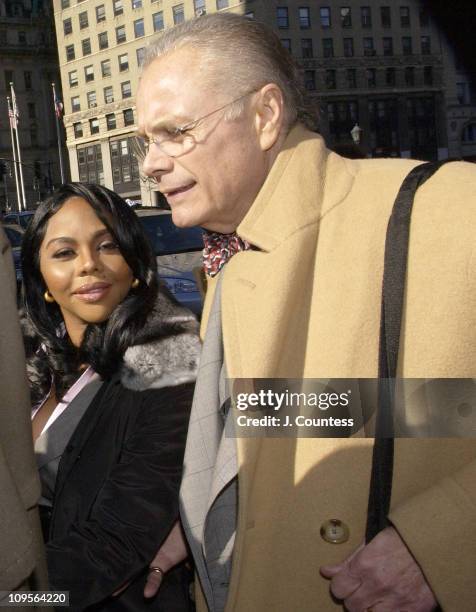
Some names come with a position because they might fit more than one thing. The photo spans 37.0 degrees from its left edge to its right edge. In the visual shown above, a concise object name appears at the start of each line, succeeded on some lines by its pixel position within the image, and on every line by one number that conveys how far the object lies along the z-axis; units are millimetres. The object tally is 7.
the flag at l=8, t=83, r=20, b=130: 40938
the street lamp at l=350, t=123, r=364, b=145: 19356
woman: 1921
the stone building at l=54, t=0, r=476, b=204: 57812
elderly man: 1547
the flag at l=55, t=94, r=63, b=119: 42166
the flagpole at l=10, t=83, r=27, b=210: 41719
